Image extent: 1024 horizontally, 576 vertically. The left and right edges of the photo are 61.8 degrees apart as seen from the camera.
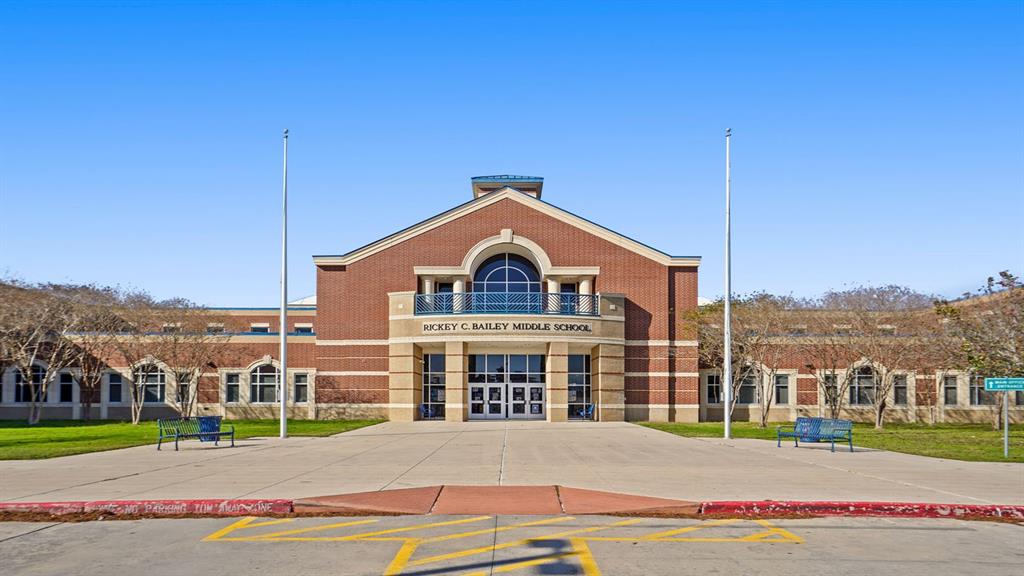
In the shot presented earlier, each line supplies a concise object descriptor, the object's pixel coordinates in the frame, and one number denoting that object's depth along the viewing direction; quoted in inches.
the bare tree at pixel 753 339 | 1576.0
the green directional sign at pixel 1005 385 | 890.1
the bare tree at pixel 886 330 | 1537.9
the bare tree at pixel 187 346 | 1711.4
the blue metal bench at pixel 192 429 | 913.6
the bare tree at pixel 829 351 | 1659.7
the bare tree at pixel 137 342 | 1712.6
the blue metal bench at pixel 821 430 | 890.1
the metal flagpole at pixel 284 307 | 1107.9
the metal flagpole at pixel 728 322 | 1094.4
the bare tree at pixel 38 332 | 1563.7
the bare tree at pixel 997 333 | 1139.3
